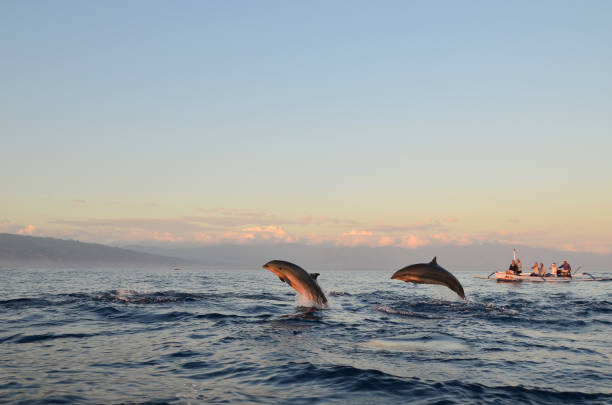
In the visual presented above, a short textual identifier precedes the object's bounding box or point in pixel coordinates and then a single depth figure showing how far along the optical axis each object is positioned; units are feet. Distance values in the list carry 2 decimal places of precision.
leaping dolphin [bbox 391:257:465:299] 69.15
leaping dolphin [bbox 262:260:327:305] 63.46
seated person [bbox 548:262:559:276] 193.42
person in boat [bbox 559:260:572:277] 190.10
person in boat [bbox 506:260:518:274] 185.47
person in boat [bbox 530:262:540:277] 184.90
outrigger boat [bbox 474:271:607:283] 181.57
